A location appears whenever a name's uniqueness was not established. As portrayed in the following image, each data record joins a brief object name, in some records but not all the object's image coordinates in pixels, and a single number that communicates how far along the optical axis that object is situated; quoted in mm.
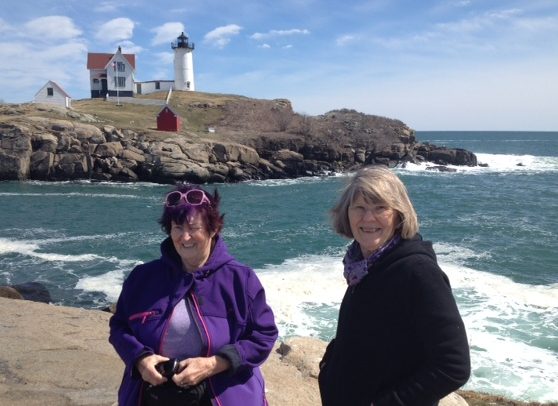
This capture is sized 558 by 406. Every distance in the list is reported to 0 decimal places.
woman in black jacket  2414
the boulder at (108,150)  44688
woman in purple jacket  2959
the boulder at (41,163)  43188
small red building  53125
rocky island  43688
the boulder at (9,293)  12258
